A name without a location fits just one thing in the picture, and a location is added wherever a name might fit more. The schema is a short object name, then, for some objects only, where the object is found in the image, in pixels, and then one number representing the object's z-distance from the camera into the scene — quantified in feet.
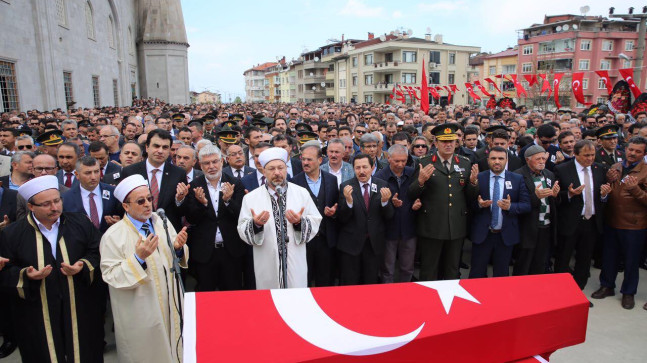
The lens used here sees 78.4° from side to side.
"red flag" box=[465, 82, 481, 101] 72.44
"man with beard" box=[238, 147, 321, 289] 12.07
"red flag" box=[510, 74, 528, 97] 62.18
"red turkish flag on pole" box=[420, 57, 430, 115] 51.03
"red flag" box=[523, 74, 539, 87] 60.32
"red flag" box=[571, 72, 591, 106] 44.61
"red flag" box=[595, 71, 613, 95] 41.08
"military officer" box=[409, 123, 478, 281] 15.99
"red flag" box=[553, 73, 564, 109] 52.42
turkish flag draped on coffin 6.20
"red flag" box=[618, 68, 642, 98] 37.40
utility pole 51.41
